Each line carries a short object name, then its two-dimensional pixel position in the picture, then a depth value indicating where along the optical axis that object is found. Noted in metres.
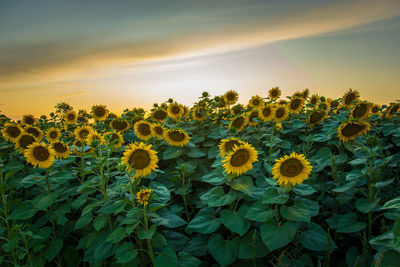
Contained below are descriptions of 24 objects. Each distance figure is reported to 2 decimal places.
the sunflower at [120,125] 5.07
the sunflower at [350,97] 5.05
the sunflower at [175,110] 5.26
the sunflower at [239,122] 4.13
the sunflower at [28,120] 6.09
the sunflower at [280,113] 4.37
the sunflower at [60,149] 3.66
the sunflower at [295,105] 4.89
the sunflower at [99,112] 5.84
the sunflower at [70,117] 6.32
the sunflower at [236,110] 5.27
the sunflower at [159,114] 5.16
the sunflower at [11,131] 4.54
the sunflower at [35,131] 4.74
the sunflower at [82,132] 4.19
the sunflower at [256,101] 5.43
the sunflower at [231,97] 5.77
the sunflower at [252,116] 4.59
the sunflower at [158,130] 4.35
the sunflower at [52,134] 4.41
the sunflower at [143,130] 4.39
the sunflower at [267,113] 4.29
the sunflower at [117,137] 4.07
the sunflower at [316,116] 4.38
